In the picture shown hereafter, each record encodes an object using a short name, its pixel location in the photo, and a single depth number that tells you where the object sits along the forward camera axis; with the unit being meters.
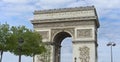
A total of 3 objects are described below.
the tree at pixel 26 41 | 45.94
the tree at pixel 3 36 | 44.84
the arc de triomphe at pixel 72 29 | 59.47
